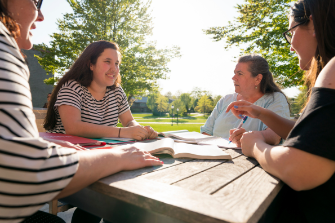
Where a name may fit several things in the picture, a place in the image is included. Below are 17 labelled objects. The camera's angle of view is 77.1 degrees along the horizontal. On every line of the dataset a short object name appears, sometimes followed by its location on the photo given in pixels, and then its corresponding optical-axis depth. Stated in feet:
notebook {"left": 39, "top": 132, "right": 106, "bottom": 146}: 5.11
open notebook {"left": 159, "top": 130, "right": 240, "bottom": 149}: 6.31
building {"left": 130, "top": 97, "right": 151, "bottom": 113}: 222.07
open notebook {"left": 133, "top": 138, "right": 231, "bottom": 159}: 4.41
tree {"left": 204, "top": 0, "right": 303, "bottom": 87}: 31.04
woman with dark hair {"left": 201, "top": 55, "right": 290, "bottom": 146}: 8.51
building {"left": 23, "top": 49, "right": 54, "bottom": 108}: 72.49
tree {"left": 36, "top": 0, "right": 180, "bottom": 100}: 40.37
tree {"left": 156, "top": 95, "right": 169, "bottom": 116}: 162.09
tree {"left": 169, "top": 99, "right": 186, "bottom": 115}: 149.28
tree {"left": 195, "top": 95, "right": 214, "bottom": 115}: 141.79
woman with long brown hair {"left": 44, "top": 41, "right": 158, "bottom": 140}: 6.73
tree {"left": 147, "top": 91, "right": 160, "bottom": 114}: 169.87
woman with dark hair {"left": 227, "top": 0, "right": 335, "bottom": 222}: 2.65
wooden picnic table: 2.14
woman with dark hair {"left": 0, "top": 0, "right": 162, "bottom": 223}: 1.99
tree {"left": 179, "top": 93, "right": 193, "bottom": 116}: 157.48
